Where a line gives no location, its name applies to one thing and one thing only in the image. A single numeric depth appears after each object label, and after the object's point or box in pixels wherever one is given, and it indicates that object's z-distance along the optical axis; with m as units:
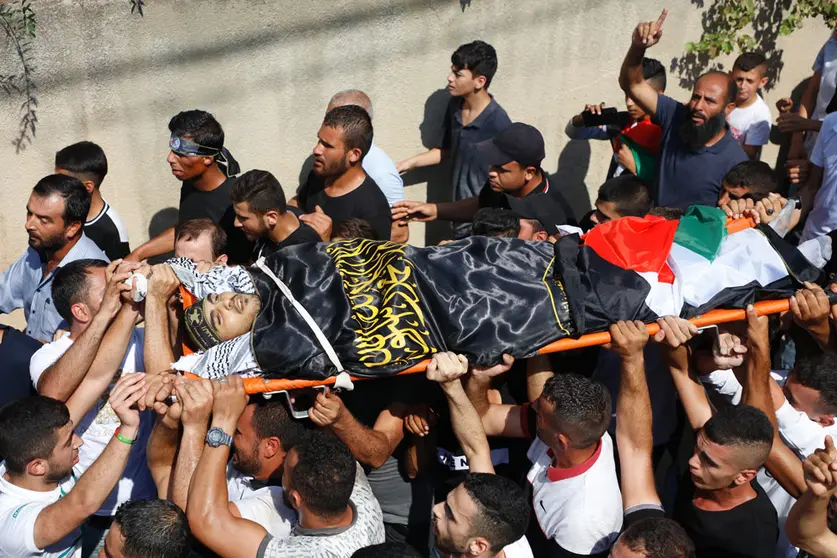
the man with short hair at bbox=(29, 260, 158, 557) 3.95
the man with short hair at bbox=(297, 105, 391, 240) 5.44
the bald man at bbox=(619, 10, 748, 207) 5.53
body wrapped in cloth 3.76
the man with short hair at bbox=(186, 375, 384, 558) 3.35
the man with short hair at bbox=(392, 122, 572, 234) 5.36
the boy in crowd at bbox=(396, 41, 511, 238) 6.04
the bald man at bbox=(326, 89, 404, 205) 5.87
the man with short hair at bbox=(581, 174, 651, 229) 4.94
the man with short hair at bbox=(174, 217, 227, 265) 4.92
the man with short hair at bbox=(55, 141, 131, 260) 5.45
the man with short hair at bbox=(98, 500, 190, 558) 3.14
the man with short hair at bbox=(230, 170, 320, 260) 4.96
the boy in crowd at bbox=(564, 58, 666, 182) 6.09
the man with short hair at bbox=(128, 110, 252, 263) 5.48
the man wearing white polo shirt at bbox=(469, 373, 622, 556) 3.57
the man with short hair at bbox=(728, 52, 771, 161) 6.39
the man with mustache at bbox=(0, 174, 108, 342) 4.84
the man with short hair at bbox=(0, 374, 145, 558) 3.41
